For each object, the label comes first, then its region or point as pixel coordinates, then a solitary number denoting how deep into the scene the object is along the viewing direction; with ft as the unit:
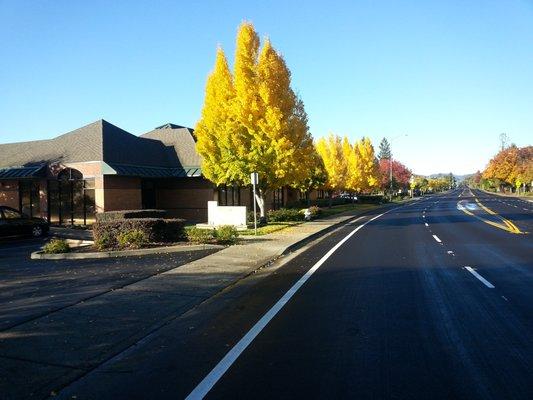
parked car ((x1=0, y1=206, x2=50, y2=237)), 70.28
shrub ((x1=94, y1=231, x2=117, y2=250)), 51.88
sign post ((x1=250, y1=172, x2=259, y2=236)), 69.56
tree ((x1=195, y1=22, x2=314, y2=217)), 86.33
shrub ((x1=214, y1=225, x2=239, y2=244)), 59.69
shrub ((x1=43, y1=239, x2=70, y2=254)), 49.49
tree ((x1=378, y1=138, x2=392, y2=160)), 521.86
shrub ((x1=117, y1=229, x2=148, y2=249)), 52.29
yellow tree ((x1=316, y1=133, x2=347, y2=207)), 173.17
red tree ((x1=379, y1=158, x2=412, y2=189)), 305.18
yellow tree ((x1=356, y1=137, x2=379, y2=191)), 200.42
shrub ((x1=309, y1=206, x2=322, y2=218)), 115.08
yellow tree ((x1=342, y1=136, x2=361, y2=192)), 190.04
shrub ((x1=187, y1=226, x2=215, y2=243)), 57.62
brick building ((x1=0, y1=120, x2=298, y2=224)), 93.04
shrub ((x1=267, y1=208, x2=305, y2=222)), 100.58
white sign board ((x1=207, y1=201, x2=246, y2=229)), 85.66
